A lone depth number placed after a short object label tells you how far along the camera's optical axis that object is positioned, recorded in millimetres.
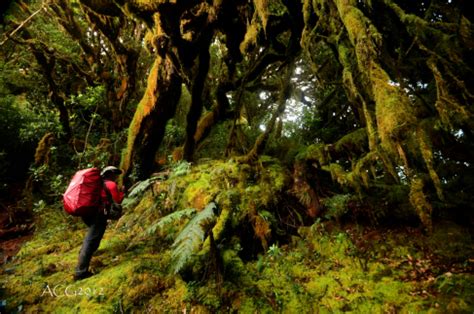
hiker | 4801
